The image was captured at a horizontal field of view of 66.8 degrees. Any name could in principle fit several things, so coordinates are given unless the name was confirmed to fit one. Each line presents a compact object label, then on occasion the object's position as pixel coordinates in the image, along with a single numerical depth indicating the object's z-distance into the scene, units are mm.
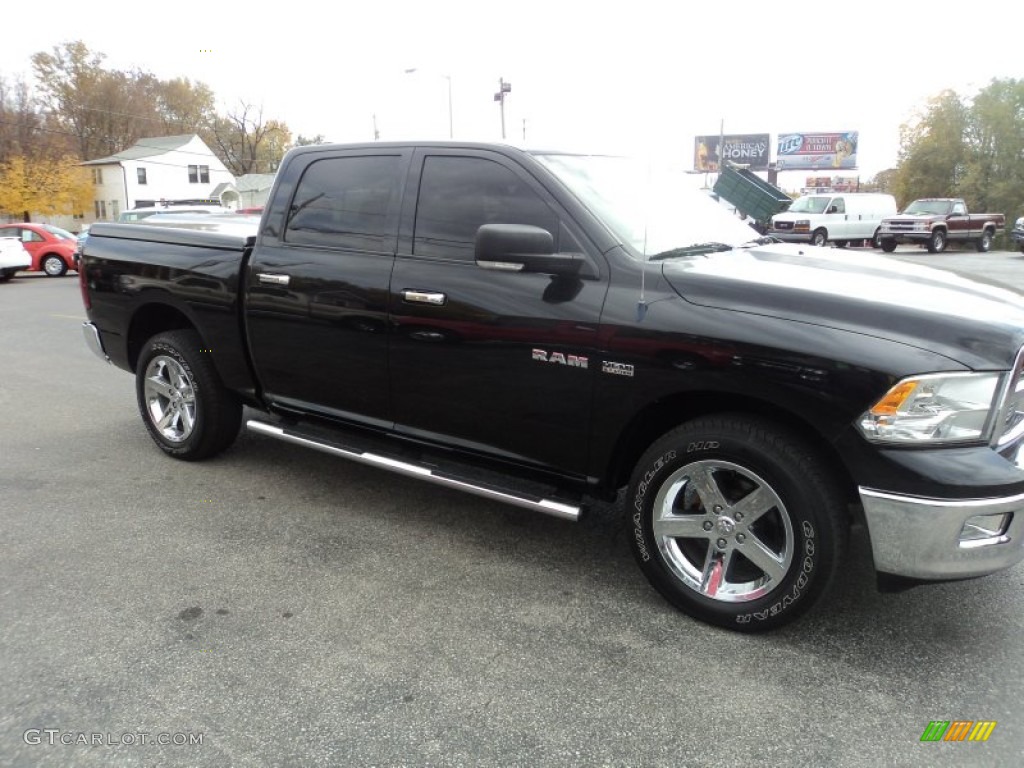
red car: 22078
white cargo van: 27109
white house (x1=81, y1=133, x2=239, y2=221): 64688
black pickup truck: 2617
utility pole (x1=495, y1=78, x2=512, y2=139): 30578
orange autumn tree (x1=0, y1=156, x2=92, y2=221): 44750
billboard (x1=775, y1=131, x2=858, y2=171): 71312
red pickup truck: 27875
